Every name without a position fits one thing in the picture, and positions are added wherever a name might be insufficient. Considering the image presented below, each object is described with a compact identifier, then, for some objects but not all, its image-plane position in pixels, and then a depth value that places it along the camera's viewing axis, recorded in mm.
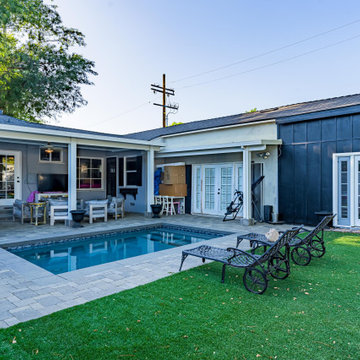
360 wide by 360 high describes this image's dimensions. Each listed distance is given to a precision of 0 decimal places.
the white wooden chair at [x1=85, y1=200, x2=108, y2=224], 9335
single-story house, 8070
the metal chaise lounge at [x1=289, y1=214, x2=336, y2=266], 4734
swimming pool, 5862
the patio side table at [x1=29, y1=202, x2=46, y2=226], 8719
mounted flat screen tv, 11688
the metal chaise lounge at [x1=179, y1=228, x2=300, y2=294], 3613
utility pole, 22755
